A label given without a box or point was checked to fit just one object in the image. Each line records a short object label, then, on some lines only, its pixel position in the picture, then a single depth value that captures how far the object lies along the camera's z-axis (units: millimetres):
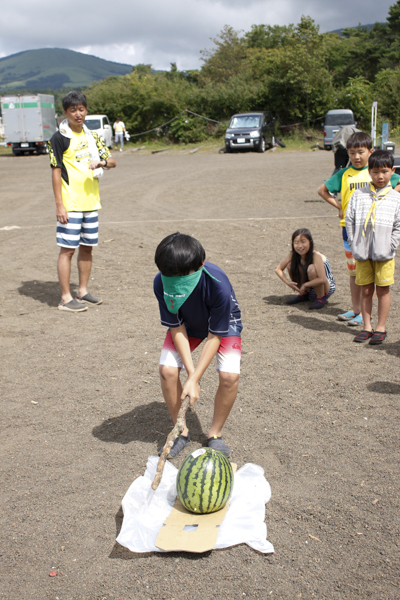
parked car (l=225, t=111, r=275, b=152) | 27672
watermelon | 2857
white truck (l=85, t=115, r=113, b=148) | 30750
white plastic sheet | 2723
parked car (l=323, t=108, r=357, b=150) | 27250
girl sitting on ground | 6047
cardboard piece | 2648
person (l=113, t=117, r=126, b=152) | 32841
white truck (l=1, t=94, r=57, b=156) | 30797
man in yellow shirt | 6008
